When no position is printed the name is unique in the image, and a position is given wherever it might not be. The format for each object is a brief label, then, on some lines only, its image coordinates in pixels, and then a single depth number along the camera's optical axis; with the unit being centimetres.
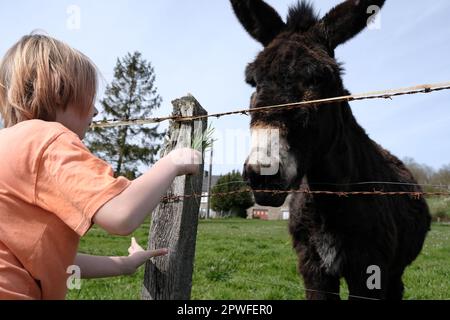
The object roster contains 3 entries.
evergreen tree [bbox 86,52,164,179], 3300
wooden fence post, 213
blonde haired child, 134
